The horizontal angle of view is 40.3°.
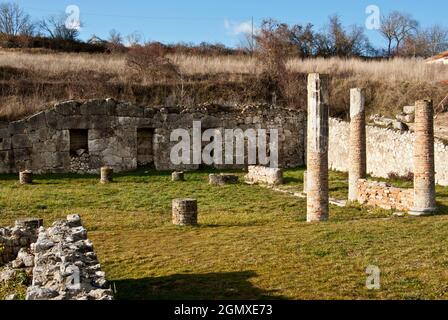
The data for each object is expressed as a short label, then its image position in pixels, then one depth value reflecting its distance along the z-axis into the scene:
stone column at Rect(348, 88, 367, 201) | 18.55
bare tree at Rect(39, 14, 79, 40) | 54.89
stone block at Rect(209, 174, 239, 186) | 22.53
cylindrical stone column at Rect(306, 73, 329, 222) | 15.16
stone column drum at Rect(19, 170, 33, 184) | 22.89
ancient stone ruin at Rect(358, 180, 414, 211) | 16.16
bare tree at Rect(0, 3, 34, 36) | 57.07
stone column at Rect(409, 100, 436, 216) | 15.55
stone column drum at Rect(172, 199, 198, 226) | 14.84
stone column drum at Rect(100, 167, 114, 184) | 23.73
